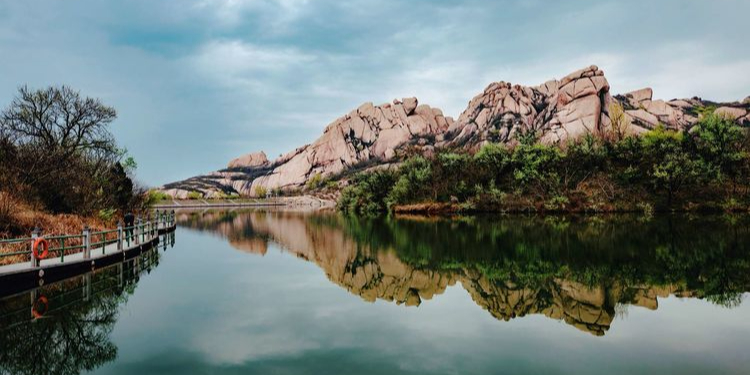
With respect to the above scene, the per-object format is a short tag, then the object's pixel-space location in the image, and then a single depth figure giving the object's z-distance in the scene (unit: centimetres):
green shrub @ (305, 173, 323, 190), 16812
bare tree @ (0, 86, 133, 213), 2780
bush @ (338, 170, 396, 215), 6918
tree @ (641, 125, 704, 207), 4925
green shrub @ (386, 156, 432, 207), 6262
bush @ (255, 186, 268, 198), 18239
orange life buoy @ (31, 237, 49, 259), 1577
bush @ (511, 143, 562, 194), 5591
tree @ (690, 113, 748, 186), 5072
